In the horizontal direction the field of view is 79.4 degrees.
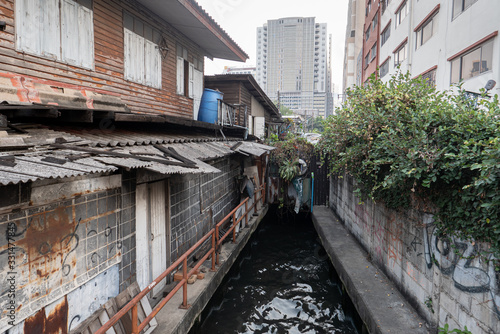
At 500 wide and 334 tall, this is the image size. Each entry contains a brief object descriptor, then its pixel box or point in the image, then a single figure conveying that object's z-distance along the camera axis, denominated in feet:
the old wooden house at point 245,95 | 52.24
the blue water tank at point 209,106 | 36.73
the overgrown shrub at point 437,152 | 11.79
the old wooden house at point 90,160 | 10.52
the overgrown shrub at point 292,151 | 48.42
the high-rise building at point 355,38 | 153.89
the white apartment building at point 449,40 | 36.01
